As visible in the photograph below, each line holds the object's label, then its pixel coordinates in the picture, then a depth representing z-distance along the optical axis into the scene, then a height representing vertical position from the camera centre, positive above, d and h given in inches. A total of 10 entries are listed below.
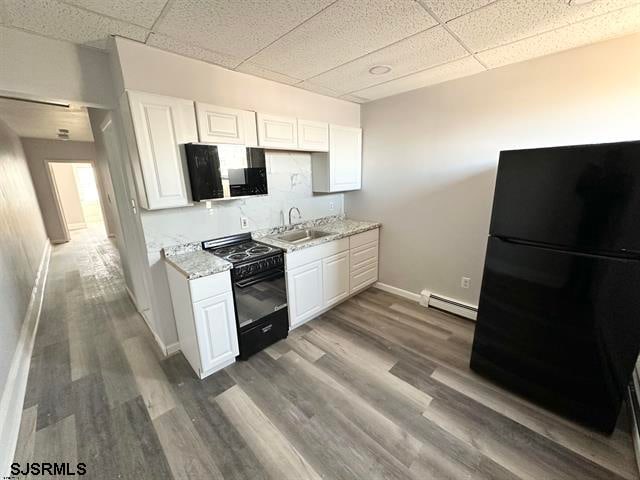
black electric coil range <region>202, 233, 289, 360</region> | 82.5 -36.7
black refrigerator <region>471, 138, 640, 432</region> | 53.0 -23.5
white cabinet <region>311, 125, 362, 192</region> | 119.2 +8.7
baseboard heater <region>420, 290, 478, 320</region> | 107.9 -55.3
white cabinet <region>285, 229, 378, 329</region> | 99.2 -40.4
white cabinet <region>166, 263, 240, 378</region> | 73.5 -40.8
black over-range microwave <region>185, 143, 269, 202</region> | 79.0 +4.1
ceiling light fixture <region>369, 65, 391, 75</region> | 85.0 +37.2
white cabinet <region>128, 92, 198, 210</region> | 70.1 +12.4
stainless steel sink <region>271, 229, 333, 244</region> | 117.9 -25.4
